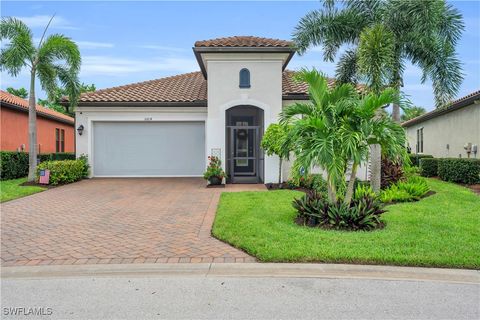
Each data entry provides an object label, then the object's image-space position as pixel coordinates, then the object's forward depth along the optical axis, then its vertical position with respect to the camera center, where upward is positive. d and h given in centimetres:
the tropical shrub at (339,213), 656 -109
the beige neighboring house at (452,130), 1543 +128
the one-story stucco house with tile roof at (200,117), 1376 +160
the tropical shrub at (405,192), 991 -106
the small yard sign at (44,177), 1335 -85
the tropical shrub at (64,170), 1351 -63
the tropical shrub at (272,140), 1252 +50
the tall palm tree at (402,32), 1081 +398
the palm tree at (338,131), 644 +44
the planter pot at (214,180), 1331 -95
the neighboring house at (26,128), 1822 +157
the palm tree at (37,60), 1365 +367
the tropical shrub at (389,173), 1143 -59
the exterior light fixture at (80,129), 1597 +110
